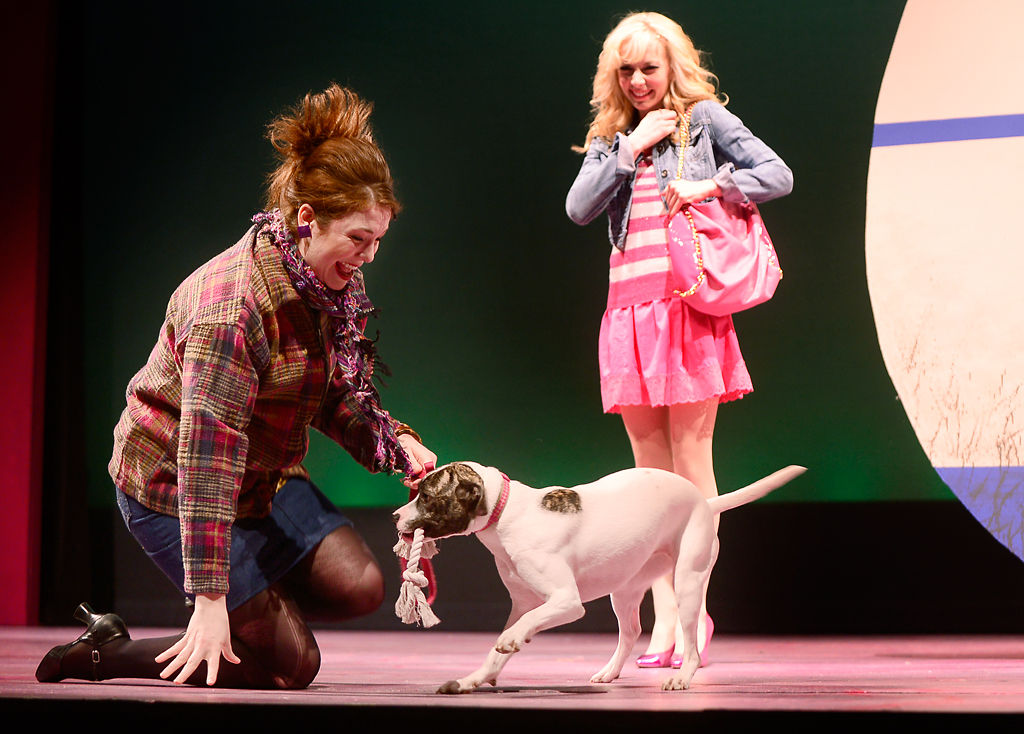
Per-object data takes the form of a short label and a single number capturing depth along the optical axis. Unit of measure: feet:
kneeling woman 20.98
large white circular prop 26.59
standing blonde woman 23.63
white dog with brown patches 20.71
